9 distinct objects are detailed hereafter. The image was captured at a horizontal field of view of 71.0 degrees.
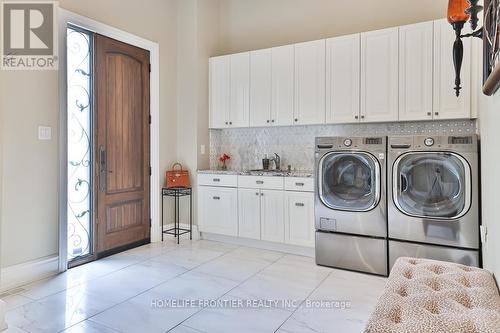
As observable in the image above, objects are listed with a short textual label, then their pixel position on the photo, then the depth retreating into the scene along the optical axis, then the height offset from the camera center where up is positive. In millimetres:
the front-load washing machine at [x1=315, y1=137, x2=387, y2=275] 3285 -375
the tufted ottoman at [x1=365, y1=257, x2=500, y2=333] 1235 -560
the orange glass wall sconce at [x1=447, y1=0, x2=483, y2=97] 1893 +810
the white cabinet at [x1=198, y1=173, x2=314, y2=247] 3867 -505
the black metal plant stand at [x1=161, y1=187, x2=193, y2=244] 4523 -536
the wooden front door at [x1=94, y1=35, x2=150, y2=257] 3801 +234
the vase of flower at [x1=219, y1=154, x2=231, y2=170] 4907 +74
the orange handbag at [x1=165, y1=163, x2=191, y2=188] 4547 -176
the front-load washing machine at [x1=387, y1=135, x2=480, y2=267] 2920 -293
